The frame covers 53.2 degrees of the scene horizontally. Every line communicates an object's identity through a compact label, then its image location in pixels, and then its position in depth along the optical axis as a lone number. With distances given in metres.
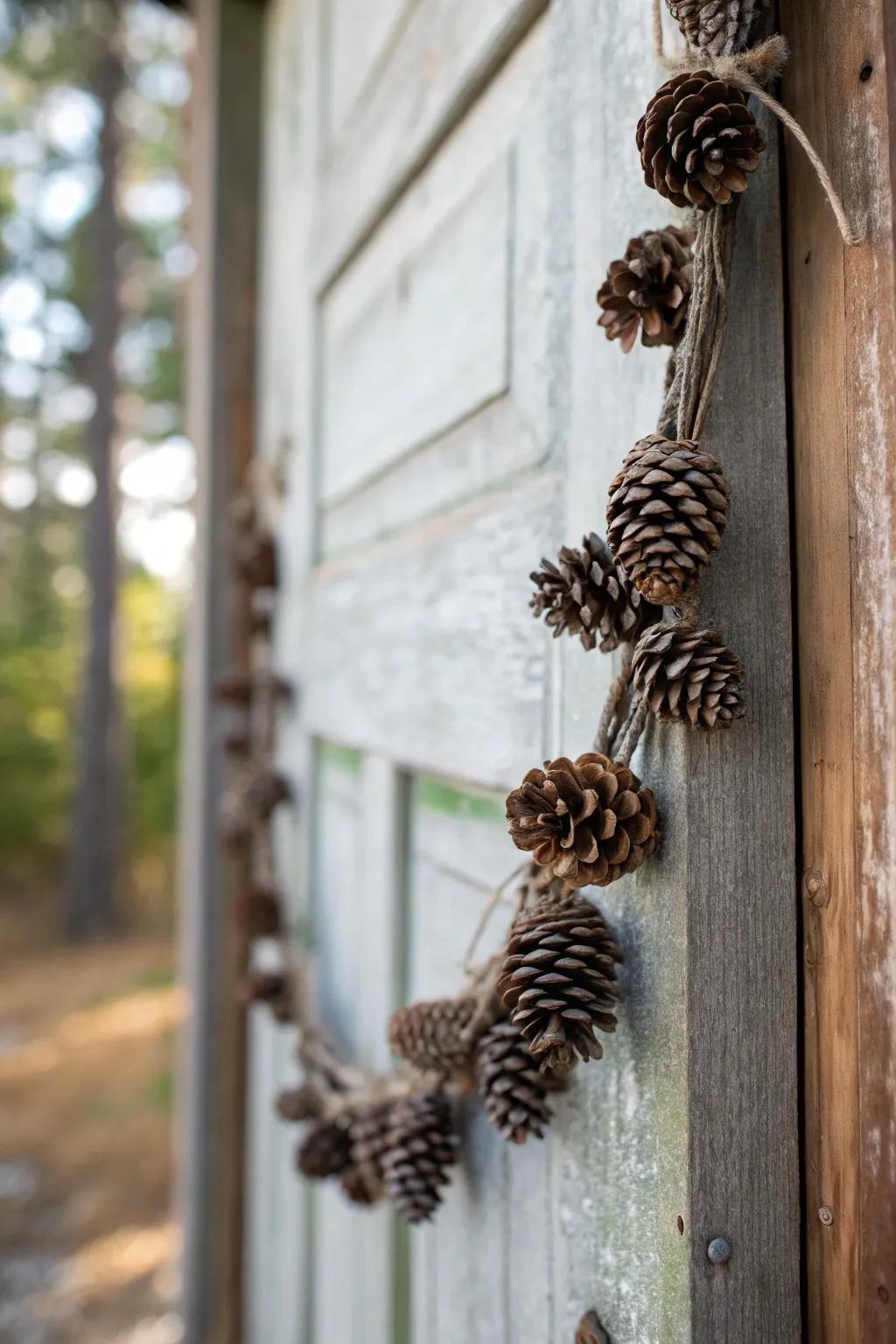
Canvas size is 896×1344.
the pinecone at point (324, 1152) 0.74
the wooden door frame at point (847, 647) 0.37
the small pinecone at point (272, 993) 1.03
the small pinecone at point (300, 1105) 0.81
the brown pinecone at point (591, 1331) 0.43
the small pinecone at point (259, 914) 1.15
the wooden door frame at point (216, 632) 1.39
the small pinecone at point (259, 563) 1.24
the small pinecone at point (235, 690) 1.27
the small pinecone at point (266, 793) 1.17
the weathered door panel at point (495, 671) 0.39
